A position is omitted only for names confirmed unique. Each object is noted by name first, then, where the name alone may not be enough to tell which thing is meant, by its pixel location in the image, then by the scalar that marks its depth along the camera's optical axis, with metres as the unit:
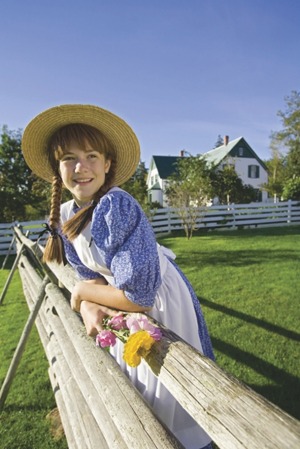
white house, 30.78
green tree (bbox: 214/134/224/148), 65.93
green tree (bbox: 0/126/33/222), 28.84
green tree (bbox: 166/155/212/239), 13.12
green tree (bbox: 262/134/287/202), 35.46
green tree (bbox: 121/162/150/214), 13.77
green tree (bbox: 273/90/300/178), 35.41
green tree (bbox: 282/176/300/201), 19.27
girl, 1.21
